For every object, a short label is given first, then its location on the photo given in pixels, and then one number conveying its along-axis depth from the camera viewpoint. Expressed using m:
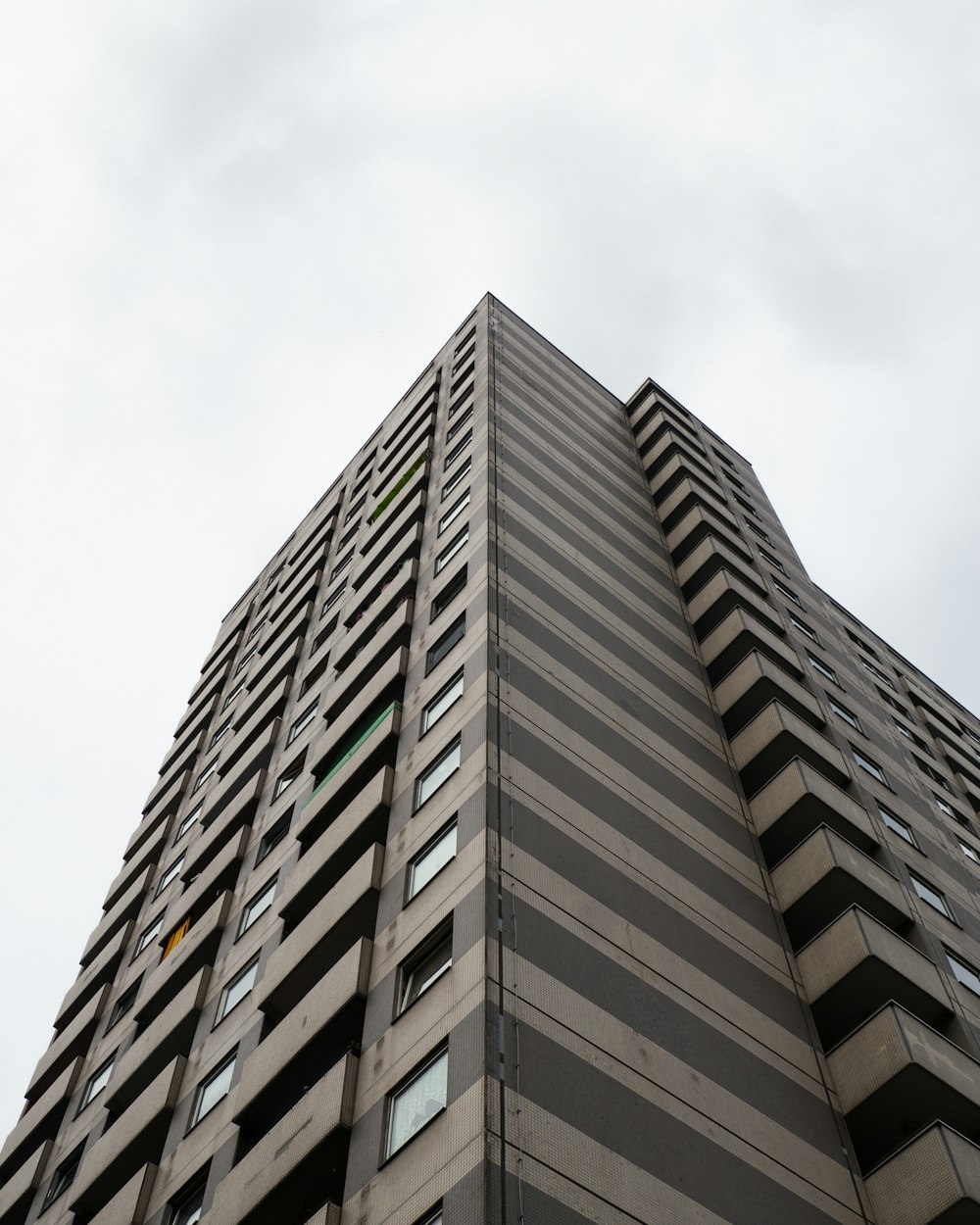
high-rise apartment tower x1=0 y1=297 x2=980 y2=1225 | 16.44
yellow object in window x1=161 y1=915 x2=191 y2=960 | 30.54
